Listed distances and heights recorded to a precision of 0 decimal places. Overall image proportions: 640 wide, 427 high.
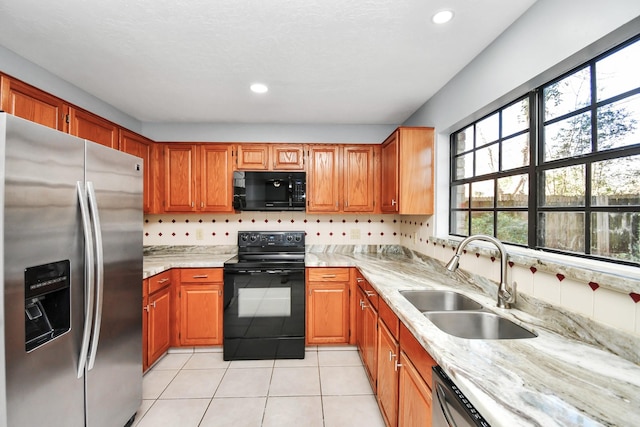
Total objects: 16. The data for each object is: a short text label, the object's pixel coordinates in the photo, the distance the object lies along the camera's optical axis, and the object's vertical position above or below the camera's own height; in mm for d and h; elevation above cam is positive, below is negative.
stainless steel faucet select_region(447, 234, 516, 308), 1468 -325
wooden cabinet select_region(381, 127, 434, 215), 2559 +385
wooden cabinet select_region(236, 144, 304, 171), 3092 +611
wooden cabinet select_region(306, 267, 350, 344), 2777 -902
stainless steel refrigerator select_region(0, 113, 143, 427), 1031 -286
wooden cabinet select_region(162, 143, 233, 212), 3062 +398
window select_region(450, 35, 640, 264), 1122 +238
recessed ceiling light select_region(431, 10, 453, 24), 1425 +997
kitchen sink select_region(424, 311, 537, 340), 1389 -559
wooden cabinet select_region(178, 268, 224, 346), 2709 -865
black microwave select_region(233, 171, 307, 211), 3008 +236
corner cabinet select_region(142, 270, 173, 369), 2344 -887
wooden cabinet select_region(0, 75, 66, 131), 1592 +677
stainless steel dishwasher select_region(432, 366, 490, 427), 808 -594
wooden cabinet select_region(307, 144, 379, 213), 3125 +385
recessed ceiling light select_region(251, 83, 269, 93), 2271 +1017
